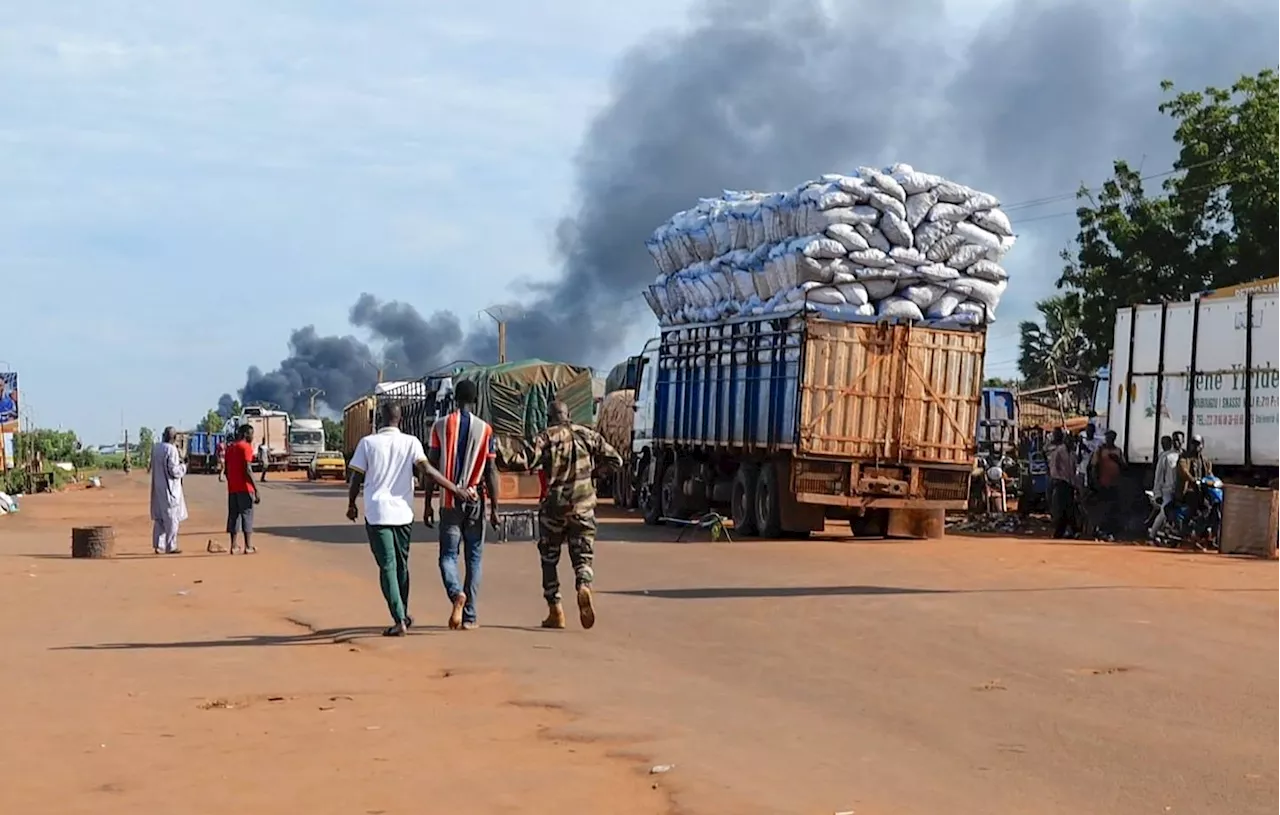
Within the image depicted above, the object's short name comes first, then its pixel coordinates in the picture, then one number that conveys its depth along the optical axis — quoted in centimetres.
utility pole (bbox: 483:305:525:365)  6048
